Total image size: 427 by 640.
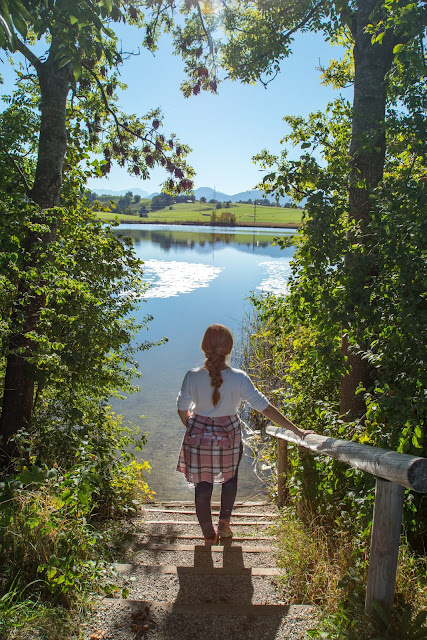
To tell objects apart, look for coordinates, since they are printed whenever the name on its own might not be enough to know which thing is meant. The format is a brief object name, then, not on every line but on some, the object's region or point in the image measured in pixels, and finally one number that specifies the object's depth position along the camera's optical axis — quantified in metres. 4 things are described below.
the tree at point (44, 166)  2.66
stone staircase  2.45
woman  3.31
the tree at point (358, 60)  3.39
